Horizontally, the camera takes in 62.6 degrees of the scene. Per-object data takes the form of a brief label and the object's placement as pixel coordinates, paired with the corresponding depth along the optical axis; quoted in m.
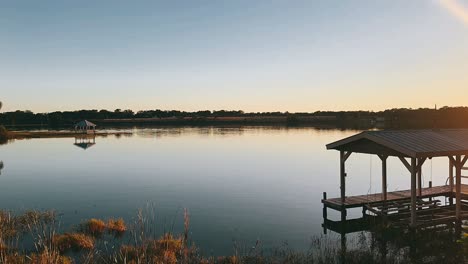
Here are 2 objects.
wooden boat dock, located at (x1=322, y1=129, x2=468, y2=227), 14.73
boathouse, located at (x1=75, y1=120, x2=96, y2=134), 85.92
